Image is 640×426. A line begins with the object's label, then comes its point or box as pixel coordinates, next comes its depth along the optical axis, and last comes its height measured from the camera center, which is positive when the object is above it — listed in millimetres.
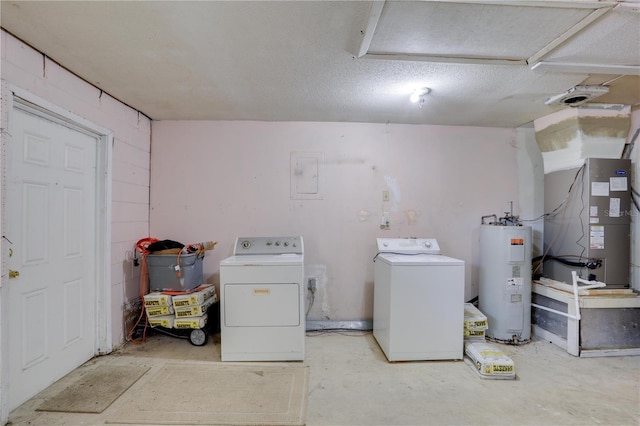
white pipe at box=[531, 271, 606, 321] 2580 -633
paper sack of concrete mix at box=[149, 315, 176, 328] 2699 -1026
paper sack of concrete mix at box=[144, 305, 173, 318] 2719 -935
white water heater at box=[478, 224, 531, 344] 2848 -697
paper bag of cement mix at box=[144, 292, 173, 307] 2709 -833
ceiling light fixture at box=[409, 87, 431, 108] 2432 +1043
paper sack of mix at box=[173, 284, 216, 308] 2693 -818
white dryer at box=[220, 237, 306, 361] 2475 -838
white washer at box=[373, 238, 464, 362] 2473 -819
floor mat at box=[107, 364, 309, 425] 1799 -1284
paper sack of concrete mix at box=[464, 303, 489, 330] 2699 -995
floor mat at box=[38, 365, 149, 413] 1879 -1281
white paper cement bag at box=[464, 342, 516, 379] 2232 -1163
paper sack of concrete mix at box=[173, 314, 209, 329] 2684 -1036
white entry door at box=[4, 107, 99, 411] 1842 -297
